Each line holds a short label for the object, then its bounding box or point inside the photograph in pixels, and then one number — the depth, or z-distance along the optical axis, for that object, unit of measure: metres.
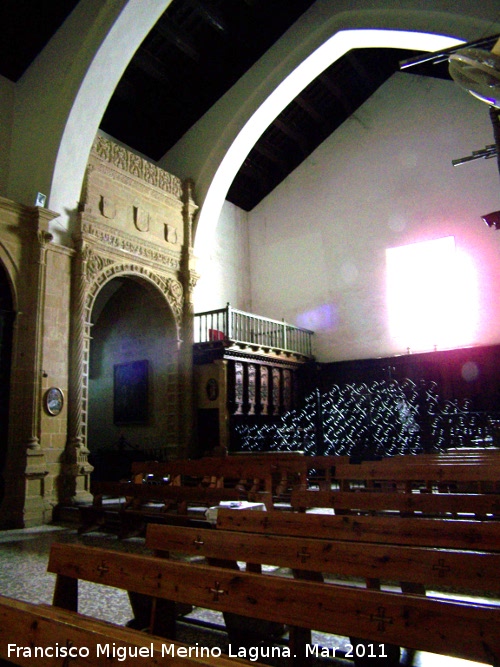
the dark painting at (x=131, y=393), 12.61
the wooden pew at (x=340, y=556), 1.84
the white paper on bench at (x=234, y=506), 4.89
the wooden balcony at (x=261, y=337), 11.94
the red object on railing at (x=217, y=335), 12.34
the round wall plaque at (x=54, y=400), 8.72
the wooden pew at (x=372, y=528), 2.38
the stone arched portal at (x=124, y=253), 9.23
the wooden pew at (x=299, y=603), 1.45
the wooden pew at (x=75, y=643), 1.32
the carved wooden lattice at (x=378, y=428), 9.60
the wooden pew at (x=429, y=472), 4.27
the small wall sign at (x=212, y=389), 11.74
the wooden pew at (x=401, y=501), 3.22
